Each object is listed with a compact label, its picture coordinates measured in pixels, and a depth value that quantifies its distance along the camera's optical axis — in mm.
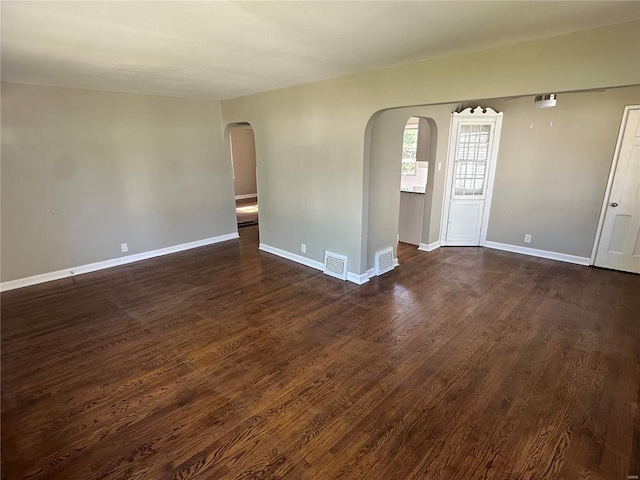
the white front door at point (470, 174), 5145
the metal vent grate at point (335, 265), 4242
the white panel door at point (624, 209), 4109
